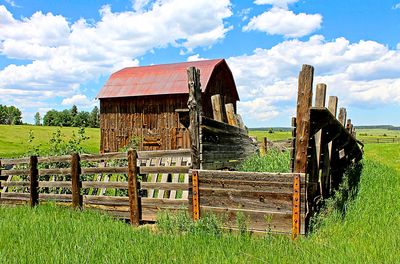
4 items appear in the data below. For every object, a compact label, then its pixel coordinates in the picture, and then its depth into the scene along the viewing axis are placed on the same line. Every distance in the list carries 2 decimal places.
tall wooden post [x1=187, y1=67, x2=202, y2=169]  7.60
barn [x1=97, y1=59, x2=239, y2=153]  24.25
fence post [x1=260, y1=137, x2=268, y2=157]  20.20
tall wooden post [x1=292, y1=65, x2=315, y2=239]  6.14
